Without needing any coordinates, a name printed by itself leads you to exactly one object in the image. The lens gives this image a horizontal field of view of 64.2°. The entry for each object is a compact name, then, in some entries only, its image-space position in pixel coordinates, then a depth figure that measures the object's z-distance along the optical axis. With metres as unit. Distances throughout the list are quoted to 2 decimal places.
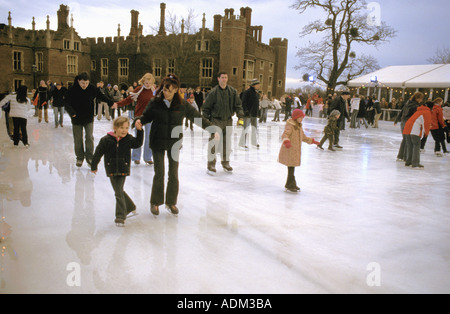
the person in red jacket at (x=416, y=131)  7.54
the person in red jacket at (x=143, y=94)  6.26
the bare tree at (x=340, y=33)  26.92
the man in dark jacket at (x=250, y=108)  8.92
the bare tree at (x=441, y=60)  49.21
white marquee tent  21.80
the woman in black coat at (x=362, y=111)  17.82
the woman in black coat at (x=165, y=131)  3.91
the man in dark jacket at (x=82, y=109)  6.13
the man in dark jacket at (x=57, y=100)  12.12
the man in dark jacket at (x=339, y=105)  10.23
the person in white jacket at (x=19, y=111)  8.10
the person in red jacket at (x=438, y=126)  9.34
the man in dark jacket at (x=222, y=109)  6.24
